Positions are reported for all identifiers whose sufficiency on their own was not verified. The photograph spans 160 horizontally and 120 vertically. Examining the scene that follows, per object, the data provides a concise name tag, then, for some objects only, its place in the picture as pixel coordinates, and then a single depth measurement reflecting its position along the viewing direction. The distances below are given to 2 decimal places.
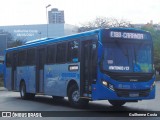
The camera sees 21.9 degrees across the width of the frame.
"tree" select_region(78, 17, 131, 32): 85.31
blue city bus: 15.25
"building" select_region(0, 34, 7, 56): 59.48
